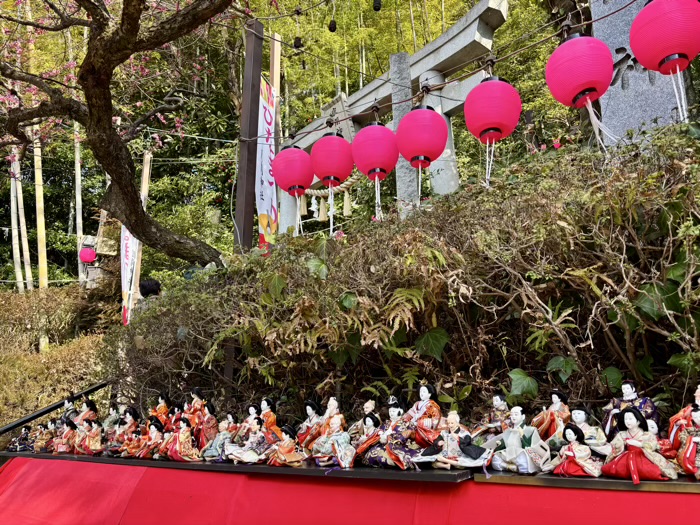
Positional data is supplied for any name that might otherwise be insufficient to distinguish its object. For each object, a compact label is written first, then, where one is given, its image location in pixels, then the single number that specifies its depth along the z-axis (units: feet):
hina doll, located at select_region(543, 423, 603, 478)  8.79
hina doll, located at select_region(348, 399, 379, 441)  11.94
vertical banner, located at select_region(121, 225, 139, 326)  27.07
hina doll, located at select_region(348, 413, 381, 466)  11.28
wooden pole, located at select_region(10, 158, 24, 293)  47.14
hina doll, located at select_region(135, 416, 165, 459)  14.98
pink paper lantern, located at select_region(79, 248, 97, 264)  41.73
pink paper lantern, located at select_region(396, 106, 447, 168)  17.43
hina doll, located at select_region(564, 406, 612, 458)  8.88
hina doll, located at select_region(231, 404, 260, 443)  13.35
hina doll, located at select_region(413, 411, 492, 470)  9.82
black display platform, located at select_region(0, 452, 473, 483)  9.61
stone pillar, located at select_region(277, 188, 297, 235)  35.27
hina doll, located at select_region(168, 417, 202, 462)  13.99
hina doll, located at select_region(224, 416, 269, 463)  12.61
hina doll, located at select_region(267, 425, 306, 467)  12.00
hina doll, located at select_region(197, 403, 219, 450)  14.46
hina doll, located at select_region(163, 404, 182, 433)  15.11
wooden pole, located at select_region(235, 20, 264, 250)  19.45
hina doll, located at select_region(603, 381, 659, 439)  9.00
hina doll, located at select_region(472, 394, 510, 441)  10.61
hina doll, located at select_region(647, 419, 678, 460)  8.51
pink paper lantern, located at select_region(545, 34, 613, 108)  13.69
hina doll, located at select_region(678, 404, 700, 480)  8.15
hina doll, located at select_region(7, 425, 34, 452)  19.66
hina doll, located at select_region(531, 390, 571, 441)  9.88
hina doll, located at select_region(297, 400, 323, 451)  12.36
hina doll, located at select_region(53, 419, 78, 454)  17.78
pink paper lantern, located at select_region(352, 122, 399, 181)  18.62
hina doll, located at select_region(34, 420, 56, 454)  19.00
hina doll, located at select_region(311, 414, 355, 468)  11.30
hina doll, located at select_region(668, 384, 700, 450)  8.53
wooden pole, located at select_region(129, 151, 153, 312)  27.17
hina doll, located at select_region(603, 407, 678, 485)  8.21
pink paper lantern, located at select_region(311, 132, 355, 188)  19.95
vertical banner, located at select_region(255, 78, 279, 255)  20.99
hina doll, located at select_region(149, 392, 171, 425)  16.08
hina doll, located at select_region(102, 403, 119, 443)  17.42
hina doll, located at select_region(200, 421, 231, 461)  13.52
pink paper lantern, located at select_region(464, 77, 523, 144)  15.72
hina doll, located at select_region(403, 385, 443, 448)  10.73
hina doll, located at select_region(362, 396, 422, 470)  10.49
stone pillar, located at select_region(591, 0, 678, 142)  18.35
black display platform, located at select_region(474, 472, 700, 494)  7.87
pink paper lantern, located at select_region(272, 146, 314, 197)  20.53
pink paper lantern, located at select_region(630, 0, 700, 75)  12.69
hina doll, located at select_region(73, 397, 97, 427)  18.21
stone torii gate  24.29
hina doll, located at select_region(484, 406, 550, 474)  9.30
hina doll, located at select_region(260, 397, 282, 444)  12.89
